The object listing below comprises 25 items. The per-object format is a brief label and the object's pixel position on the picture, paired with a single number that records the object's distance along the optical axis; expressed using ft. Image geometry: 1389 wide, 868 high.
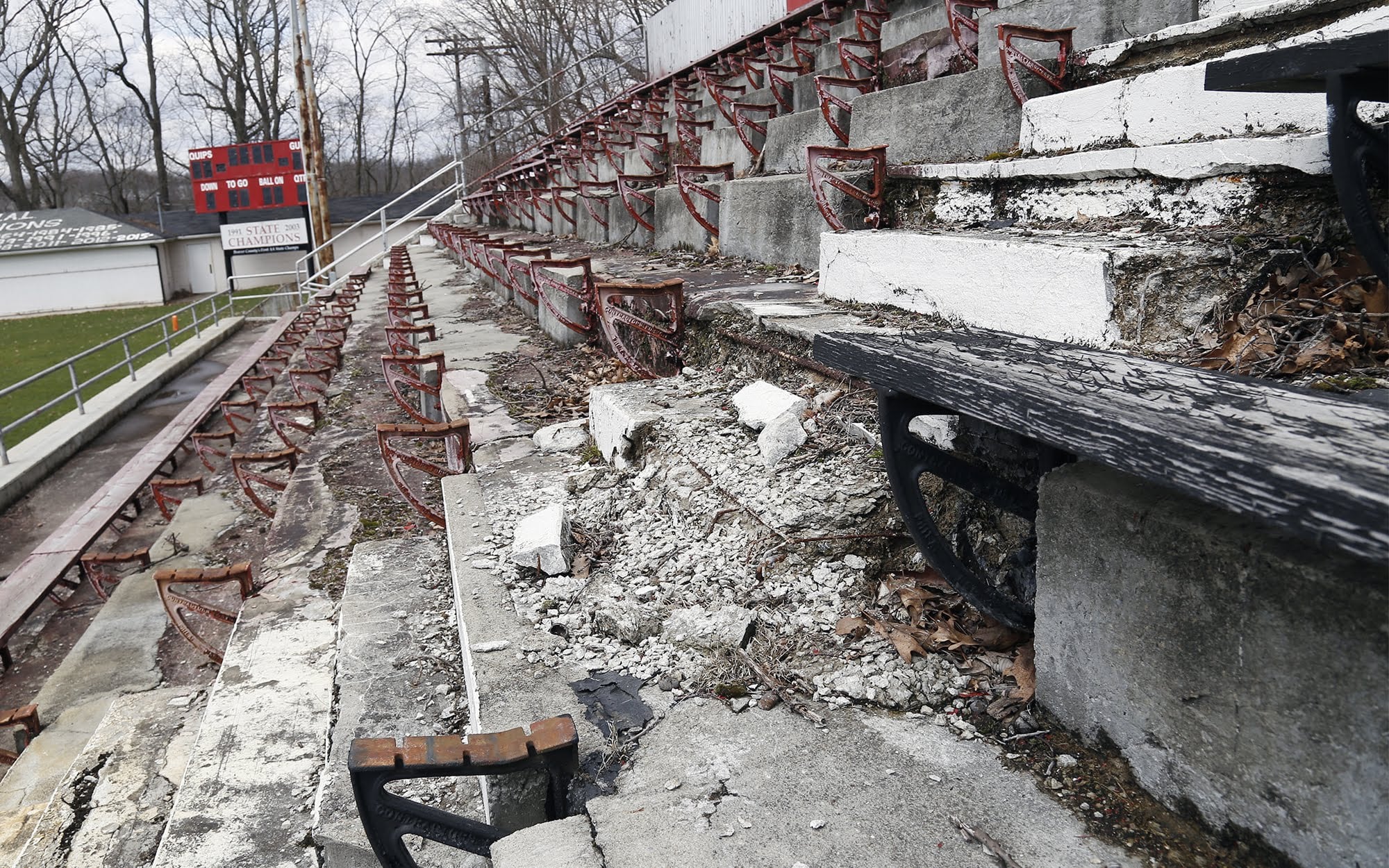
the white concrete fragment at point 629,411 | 13.35
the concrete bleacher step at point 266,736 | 8.58
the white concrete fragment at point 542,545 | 10.43
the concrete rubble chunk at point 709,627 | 8.42
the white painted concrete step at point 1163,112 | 9.97
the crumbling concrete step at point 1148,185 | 9.41
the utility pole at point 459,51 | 104.06
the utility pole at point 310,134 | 63.21
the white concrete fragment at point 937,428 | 9.34
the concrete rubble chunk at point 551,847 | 5.95
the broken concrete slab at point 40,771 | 11.94
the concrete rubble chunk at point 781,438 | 11.10
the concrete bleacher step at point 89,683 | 13.10
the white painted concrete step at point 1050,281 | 9.30
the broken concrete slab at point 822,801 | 5.69
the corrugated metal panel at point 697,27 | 52.70
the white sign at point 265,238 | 93.86
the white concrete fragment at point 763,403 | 11.65
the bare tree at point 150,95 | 137.18
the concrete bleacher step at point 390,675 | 8.32
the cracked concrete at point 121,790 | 10.03
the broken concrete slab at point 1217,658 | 4.57
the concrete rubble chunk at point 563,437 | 15.31
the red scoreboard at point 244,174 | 93.04
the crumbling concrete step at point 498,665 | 7.05
